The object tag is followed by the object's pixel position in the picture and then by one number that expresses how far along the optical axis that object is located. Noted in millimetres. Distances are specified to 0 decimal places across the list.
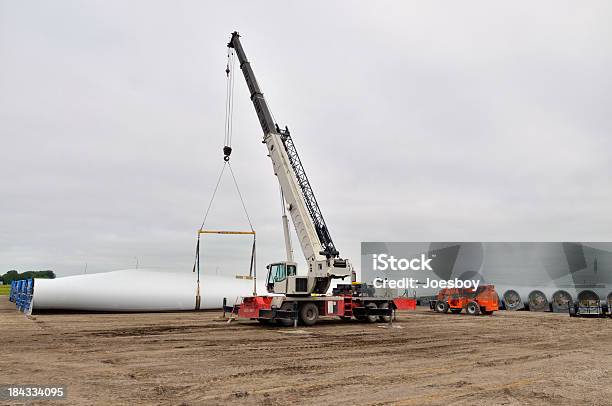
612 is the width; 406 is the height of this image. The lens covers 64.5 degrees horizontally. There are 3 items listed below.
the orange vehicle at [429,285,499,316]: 30969
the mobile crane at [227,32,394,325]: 20719
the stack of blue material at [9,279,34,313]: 27094
